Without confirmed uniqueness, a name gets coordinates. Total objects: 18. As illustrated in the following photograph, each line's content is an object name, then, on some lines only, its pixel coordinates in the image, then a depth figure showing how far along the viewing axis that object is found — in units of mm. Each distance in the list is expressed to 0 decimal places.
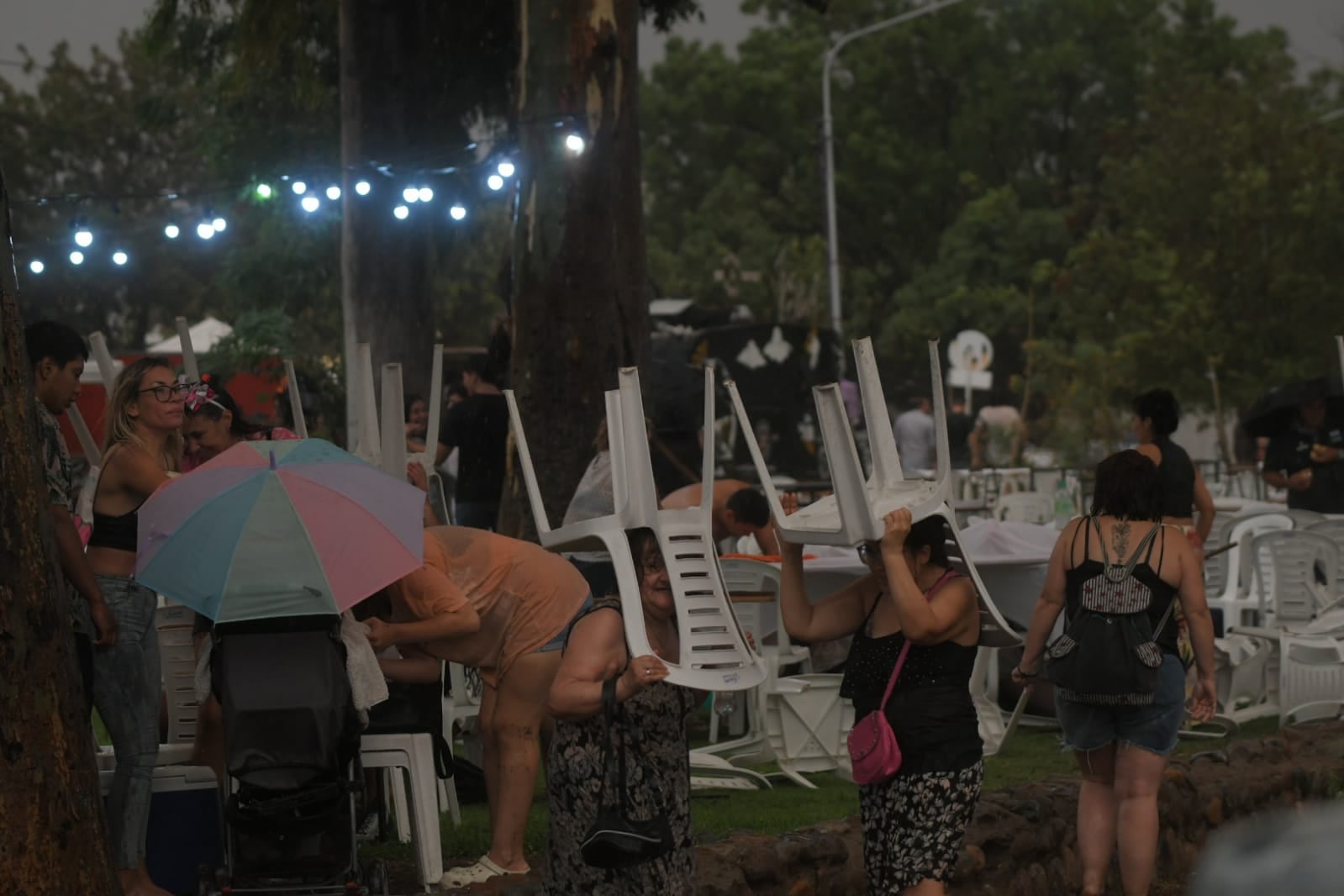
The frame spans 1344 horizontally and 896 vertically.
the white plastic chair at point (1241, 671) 20564
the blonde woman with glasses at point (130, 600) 11716
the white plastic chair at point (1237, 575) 24042
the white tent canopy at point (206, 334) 54628
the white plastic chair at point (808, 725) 17101
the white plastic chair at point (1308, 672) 19984
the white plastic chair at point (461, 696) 15743
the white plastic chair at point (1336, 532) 21814
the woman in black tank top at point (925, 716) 10678
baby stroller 11060
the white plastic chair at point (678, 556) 9412
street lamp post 68525
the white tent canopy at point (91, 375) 33347
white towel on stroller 11487
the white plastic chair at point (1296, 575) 21326
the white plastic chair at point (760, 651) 17528
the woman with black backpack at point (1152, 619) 12990
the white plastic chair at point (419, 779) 12280
